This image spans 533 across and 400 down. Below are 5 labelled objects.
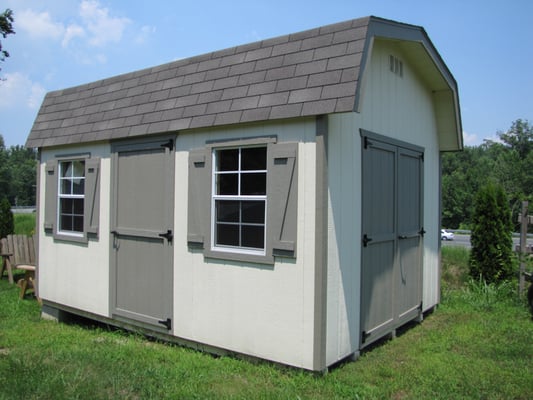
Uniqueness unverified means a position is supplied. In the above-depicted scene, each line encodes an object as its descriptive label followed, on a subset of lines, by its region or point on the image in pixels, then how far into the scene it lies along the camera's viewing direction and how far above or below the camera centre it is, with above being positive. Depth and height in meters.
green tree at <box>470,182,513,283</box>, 8.41 -0.51
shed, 4.23 +0.14
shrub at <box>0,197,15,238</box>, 12.95 -0.43
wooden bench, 9.75 -0.99
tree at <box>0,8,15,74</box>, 12.81 +5.07
